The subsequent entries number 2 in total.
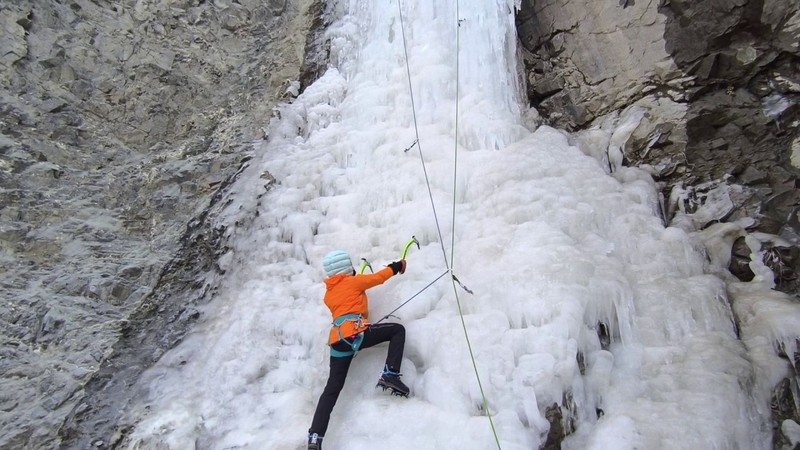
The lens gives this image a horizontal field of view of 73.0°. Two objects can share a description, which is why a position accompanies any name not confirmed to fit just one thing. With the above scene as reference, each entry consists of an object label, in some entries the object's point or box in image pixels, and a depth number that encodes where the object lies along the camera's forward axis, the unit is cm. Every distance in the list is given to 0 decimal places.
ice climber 365
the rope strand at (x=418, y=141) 476
